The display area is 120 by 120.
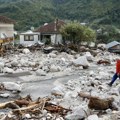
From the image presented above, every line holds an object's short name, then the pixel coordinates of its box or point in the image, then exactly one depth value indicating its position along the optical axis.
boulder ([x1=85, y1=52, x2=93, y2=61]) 24.07
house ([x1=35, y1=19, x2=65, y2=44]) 37.77
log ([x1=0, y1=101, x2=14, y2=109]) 10.06
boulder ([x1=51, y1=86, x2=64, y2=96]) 11.76
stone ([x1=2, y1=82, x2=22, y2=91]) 12.76
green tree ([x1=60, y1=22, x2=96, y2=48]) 32.60
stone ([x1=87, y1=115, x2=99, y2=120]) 8.28
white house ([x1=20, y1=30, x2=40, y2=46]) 39.50
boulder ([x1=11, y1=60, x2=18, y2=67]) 19.65
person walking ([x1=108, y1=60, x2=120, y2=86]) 12.89
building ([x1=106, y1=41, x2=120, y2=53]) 33.34
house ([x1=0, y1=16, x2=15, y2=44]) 33.30
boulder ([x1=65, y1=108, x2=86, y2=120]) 8.45
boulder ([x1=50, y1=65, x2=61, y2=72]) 18.35
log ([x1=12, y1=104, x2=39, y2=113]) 9.23
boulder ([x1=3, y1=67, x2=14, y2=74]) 17.55
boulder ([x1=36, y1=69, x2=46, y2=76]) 17.24
